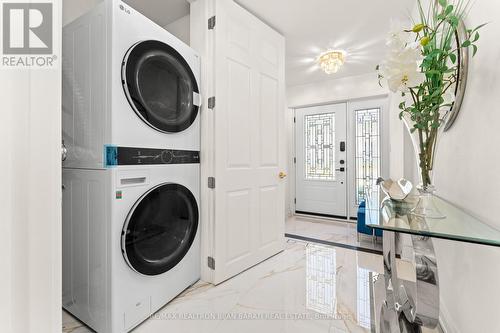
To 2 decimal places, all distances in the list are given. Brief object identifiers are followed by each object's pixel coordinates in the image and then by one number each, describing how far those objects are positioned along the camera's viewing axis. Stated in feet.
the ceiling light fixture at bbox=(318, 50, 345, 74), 9.97
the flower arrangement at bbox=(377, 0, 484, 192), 2.95
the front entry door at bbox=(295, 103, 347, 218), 13.74
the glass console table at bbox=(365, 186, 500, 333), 2.39
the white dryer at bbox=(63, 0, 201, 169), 4.40
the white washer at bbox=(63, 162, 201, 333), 4.35
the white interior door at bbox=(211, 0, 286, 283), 6.48
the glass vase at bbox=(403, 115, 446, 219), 3.15
